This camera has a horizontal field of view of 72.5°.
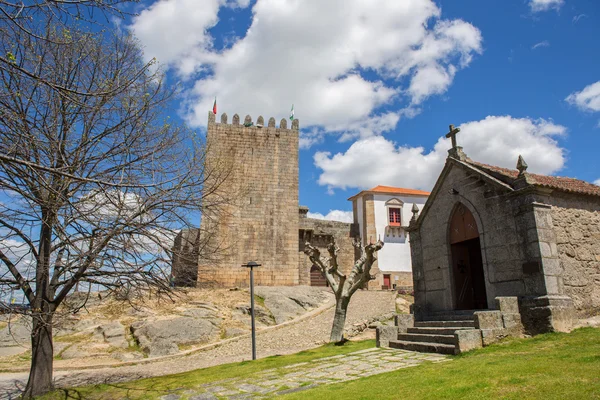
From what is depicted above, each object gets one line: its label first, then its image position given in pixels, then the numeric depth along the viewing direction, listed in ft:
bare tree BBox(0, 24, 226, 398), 21.25
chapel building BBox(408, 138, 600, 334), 28.71
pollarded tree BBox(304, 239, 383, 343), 39.68
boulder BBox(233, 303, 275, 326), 60.80
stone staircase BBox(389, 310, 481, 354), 27.41
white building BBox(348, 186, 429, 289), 111.58
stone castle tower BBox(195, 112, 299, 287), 83.71
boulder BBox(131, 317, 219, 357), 49.05
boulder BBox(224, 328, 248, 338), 55.06
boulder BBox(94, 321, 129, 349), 50.03
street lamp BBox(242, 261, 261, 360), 36.81
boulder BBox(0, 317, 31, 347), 48.88
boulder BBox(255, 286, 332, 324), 64.60
